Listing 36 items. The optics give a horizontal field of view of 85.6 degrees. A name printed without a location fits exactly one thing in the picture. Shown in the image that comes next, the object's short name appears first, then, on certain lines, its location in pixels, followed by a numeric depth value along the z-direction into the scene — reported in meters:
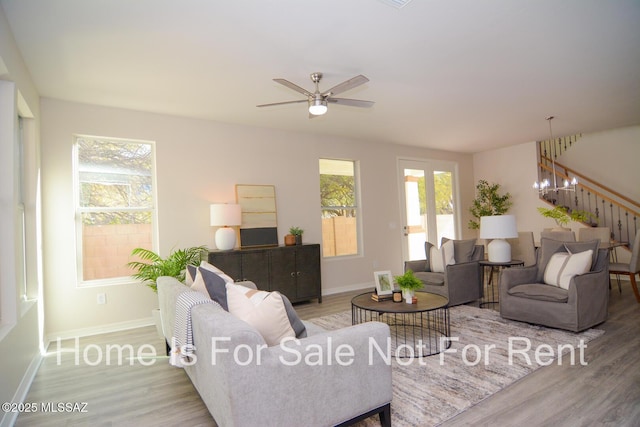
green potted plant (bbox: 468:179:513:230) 7.25
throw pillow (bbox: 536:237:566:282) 3.88
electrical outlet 4.02
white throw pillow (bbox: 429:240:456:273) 4.61
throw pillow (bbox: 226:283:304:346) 1.81
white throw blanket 1.91
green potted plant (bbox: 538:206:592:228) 6.27
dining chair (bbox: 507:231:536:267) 5.62
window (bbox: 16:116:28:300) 2.79
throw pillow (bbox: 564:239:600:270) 3.58
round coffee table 3.01
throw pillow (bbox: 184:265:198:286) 2.63
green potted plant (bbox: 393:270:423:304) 3.14
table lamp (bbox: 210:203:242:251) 4.43
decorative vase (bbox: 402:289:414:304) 3.16
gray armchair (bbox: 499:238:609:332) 3.28
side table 4.27
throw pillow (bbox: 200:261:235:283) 2.42
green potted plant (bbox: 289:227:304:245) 5.09
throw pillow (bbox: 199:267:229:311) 2.15
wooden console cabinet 4.39
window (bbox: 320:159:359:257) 5.87
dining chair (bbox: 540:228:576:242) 4.98
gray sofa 1.51
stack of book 3.32
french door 6.82
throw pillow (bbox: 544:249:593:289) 3.45
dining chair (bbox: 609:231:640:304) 4.38
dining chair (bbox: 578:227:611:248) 5.12
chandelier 6.36
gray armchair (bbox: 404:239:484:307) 4.34
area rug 2.17
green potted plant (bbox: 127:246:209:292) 3.73
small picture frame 3.36
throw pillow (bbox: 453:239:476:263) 4.70
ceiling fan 2.78
